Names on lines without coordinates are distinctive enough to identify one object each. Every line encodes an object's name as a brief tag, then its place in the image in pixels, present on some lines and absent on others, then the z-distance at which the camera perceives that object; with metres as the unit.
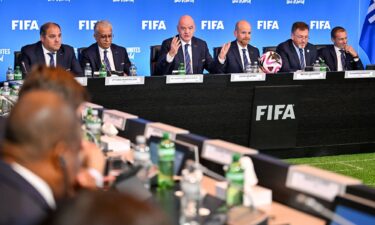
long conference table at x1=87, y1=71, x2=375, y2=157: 9.86
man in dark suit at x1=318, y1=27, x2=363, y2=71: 12.55
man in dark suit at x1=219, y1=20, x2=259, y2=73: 11.66
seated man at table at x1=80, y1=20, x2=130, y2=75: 11.14
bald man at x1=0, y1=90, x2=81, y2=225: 2.32
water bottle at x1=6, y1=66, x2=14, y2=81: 9.92
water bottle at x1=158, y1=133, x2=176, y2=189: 4.48
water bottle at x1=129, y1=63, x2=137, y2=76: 10.86
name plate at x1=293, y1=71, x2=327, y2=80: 10.44
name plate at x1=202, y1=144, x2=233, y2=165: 4.51
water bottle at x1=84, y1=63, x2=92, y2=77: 10.31
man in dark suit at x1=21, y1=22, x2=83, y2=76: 10.61
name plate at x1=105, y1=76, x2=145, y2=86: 9.55
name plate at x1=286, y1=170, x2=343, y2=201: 3.72
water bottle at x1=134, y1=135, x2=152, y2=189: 4.50
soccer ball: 11.06
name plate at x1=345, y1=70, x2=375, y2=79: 10.77
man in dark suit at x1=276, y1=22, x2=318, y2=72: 12.08
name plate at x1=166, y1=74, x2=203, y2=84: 9.93
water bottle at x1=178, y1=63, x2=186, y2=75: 10.73
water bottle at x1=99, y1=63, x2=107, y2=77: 10.09
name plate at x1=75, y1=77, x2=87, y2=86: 9.24
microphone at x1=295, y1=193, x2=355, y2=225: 3.48
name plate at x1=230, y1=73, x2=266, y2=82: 10.20
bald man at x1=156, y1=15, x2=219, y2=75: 11.31
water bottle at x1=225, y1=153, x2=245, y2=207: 4.01
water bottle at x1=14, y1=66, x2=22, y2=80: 9.46
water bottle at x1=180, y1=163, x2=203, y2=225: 3.77
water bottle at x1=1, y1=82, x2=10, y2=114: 7.42
